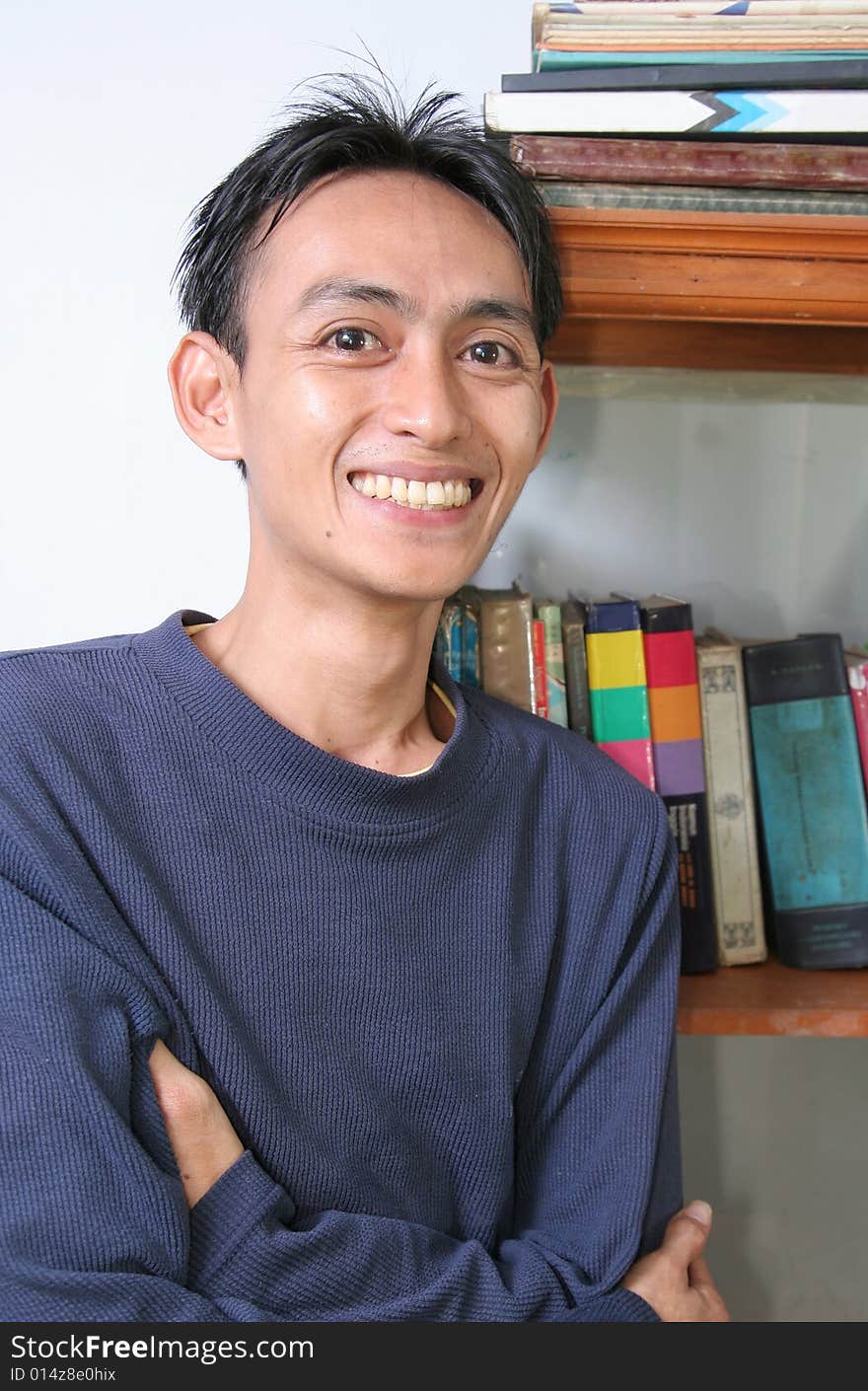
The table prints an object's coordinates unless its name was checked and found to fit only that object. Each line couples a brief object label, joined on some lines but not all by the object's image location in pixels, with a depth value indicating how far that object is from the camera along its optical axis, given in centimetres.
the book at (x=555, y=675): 123
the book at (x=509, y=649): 124
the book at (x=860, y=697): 125
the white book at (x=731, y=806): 126
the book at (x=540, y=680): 124
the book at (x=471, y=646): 125
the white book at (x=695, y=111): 101
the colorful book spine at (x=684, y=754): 123
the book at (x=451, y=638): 125
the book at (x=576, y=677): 123
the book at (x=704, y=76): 101
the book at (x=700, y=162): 102
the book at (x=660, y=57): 101
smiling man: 88
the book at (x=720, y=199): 103
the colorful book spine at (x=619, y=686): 122
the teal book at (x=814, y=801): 124
